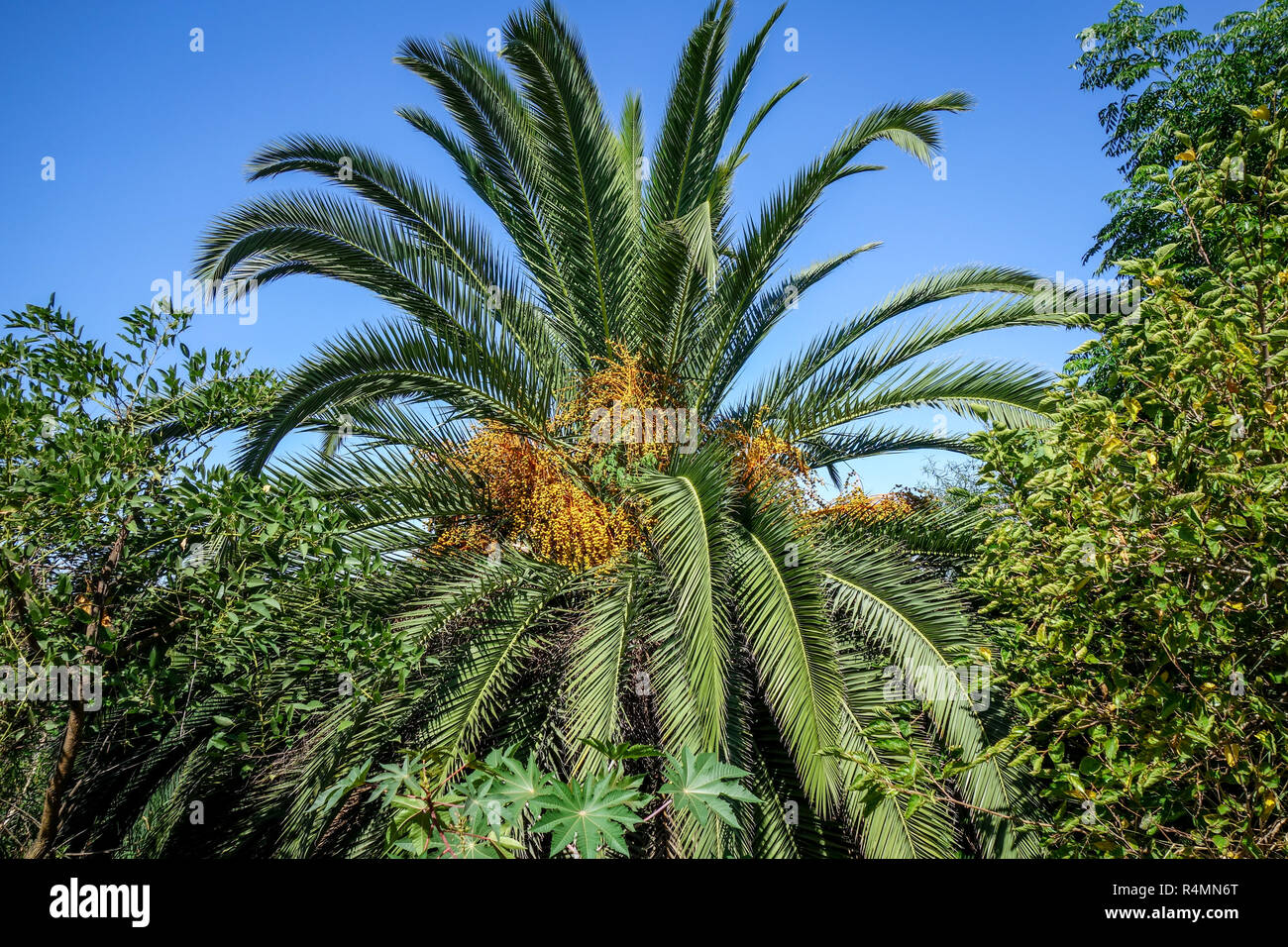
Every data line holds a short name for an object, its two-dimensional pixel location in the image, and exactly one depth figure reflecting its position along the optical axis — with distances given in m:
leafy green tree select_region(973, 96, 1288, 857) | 2.45
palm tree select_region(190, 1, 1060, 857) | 3.88
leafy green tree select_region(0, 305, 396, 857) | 2.87
